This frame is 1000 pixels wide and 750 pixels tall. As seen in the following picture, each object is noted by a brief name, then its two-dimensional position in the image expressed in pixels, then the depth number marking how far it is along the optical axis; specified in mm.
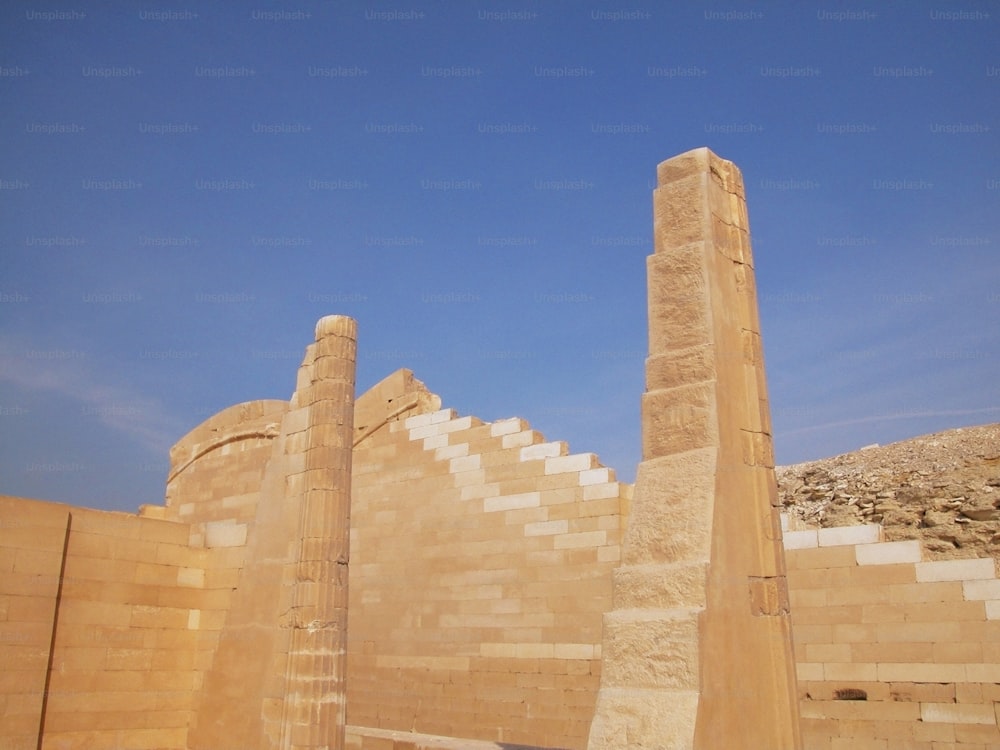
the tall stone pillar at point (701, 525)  4984
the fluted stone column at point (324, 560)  9500
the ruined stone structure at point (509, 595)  5402
